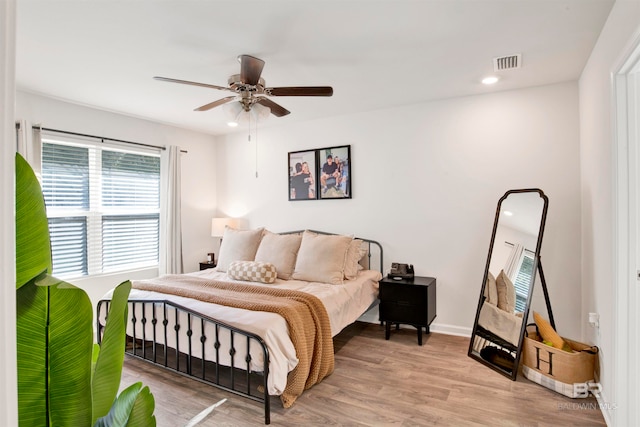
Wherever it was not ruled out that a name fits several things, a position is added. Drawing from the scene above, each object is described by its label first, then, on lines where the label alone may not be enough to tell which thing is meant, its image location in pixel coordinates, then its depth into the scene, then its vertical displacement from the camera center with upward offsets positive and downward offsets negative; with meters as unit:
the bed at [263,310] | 2.34 -0.73
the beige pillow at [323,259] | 3.54 -0.47
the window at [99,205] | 3.67 +0.13
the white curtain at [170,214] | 4.59 +0.02
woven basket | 2.47 -1.14
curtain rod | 3.56 +0.91
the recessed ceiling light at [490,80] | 3.17 +1.24
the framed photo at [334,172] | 4.32 +0.54
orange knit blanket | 2.42 -0.74
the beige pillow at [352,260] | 3.68 -0.50
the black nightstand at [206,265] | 4.81 -0.69
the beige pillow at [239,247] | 4.11 -0.38
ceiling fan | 2.47 +0.94
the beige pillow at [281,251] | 3.80 -0.41
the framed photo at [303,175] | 4.55 +0.54
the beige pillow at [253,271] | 3.55 -0.59
